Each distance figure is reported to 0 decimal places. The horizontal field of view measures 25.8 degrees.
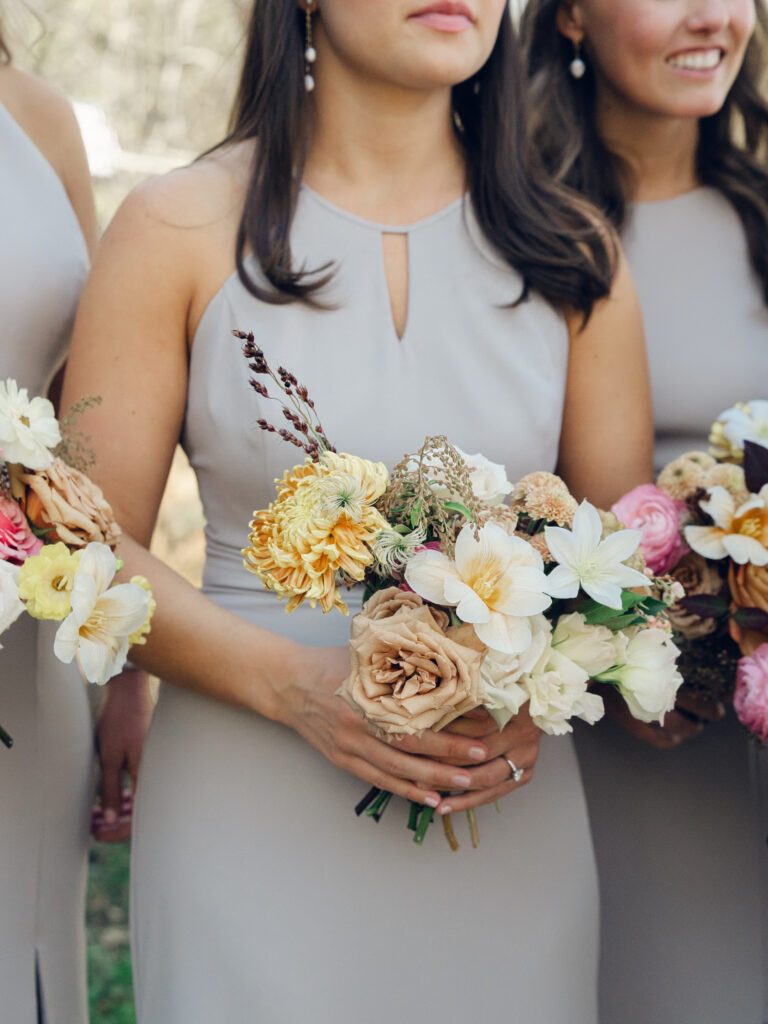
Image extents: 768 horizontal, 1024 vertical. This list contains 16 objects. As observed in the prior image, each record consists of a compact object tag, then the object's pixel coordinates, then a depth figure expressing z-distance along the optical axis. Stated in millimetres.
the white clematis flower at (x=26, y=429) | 909
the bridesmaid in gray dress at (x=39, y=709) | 1117
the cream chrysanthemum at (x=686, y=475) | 1124
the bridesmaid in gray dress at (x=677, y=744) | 1339
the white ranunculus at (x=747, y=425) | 1140
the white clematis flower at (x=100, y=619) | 889
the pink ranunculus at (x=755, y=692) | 1075
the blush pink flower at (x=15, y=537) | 905
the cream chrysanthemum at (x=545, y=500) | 986
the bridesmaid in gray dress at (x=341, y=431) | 1099
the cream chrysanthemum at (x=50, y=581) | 893
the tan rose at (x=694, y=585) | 1108
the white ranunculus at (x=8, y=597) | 874
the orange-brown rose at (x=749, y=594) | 1074
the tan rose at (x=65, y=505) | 921
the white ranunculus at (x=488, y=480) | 977
